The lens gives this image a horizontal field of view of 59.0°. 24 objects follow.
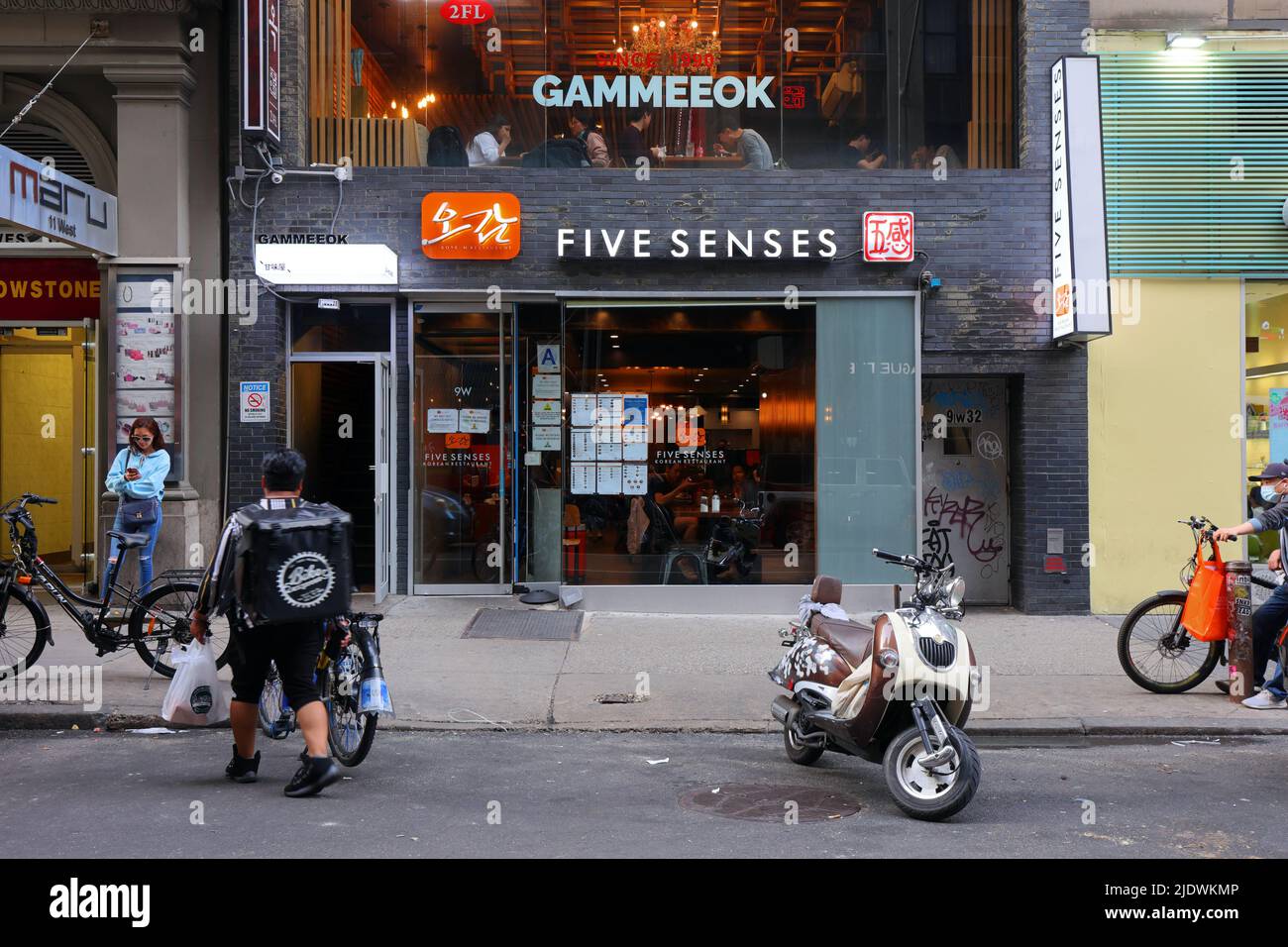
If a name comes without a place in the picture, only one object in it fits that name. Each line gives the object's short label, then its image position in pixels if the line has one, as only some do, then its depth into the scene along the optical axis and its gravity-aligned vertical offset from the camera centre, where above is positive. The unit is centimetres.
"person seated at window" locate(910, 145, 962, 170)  1217 +342
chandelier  1219 +461
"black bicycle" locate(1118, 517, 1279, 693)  859 -131
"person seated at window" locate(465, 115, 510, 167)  1206 +355
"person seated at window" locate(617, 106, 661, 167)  1209 +353
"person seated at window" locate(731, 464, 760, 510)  1190 -11
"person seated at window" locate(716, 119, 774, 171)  1215 +357
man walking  587 -86
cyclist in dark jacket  812 -100
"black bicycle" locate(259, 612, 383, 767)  633 -117
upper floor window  1209 +418
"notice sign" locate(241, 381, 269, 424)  1170 +81
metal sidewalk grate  1059 -140
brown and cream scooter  555 -114
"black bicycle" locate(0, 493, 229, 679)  802 -95
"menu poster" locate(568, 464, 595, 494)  1195 +1
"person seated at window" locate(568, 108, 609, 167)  1209 +367
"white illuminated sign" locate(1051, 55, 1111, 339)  1121 +269
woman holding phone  990 +0
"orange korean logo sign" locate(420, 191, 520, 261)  1177 +264
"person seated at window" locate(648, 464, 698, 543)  1191 -11
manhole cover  574 -169
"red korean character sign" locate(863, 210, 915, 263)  1182 +249
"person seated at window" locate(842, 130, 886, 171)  1219 +347
